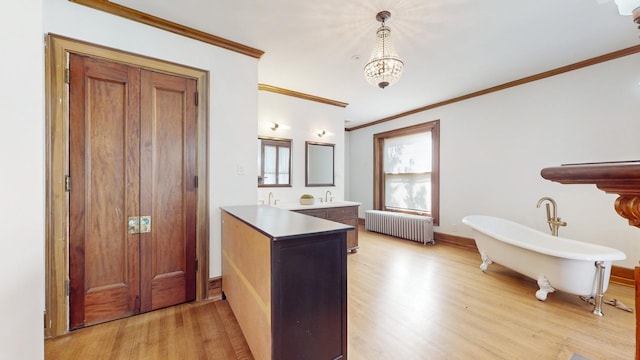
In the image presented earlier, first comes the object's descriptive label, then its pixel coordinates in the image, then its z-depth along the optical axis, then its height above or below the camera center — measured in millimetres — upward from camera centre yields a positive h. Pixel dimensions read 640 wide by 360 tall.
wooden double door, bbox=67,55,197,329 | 1937 -120
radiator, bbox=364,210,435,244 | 4598 -946
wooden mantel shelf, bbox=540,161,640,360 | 386 +0
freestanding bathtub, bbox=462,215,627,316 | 2225 -811
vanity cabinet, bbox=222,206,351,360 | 1244 -606
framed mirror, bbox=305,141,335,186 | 4277 +236
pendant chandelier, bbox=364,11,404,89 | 2244 +1042
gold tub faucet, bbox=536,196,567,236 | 3013 -518
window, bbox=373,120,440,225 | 4825 +191
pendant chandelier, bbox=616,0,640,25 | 653 +484
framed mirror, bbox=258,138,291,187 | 3824 +232
